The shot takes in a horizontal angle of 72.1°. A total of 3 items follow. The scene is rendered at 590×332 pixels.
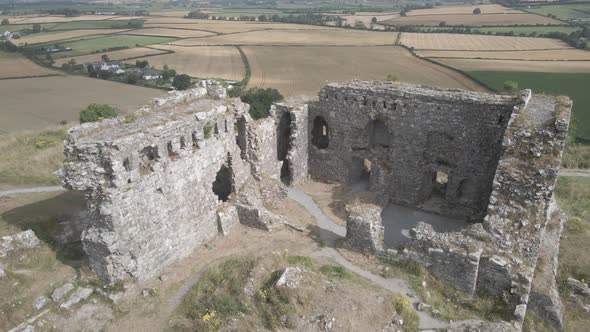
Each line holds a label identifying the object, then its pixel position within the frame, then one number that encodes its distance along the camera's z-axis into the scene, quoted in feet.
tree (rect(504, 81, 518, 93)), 113.97
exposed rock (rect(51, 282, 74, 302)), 40.14
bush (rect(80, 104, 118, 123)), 104.86
